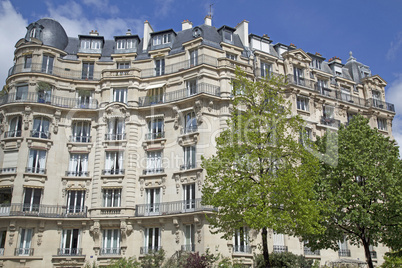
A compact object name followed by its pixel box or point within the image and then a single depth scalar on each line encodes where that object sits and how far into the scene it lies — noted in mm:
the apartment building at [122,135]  25703
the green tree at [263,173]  17203
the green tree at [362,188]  21078
